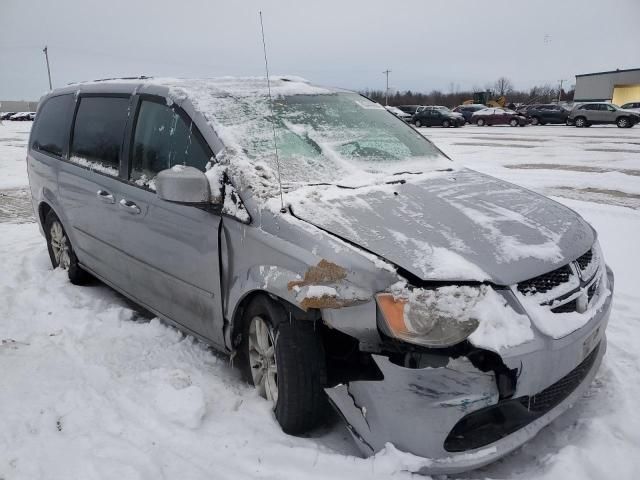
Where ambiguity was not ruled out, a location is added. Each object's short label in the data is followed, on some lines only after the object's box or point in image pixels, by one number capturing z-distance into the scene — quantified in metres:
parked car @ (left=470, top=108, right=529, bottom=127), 33.16
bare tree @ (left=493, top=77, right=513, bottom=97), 98.32
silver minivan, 1.98
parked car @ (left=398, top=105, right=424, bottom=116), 42.25
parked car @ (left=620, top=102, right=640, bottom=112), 31.71
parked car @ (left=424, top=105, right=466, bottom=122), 33.62
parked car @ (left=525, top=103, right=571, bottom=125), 32.81
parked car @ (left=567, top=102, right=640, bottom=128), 28.30
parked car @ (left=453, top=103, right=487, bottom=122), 36.97
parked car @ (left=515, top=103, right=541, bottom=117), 33.83
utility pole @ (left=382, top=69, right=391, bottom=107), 74.35
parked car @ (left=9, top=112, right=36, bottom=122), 59.06
